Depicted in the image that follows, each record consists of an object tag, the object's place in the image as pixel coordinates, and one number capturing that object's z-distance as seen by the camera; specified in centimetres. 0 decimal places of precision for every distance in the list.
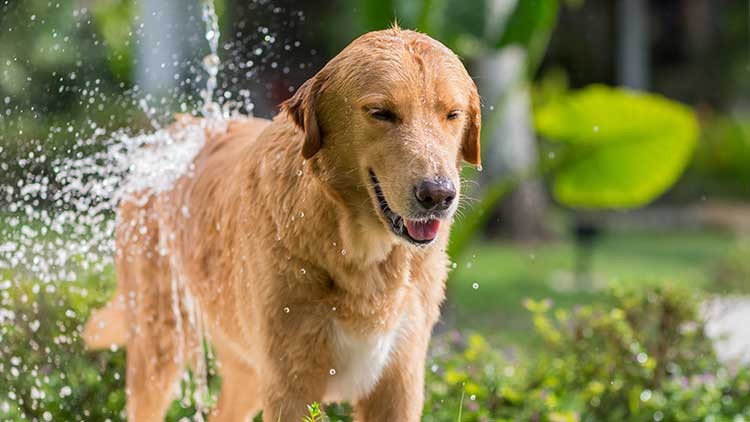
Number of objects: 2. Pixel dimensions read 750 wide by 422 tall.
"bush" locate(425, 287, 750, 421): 995
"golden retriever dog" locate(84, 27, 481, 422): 602
